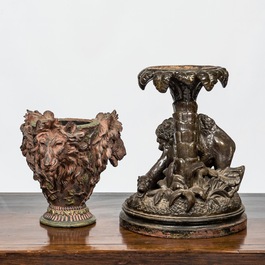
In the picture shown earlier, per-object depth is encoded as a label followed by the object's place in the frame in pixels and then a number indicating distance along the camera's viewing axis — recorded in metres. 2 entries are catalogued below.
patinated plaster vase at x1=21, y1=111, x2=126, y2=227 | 2.68
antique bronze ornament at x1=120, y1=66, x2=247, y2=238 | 2.68
